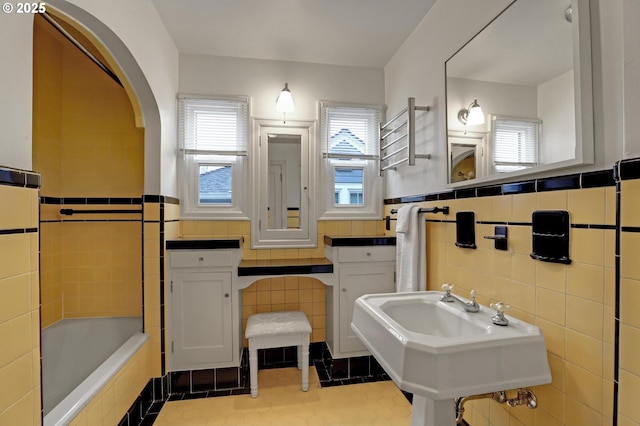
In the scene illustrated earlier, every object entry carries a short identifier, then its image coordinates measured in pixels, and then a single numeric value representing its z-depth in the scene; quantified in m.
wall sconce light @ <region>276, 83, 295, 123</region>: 2.20
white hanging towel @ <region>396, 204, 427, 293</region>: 1.81
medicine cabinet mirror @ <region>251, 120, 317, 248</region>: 2.39
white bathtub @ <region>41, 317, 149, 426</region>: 1.67
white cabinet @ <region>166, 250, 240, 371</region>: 1.97
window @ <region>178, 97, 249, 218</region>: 2.29
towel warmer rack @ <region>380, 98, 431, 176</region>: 1.88
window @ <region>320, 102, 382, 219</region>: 2.47
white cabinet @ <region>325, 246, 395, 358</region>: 2.10
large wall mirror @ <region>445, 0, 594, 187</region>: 0.96
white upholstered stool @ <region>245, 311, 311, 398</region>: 1.92
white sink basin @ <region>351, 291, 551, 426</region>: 0.90
